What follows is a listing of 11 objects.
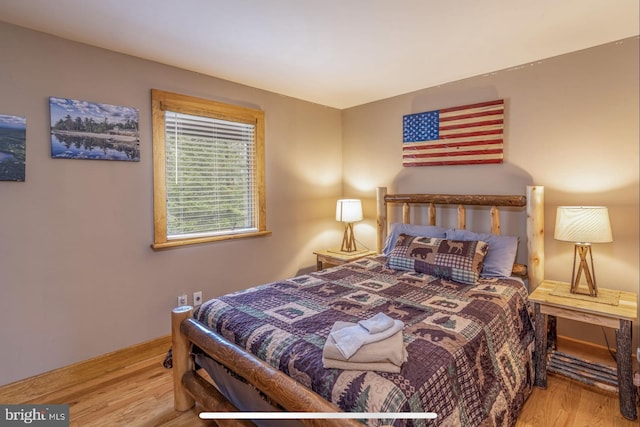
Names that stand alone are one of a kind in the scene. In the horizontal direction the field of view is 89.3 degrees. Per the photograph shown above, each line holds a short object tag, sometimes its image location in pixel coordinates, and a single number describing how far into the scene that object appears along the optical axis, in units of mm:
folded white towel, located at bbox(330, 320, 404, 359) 1250
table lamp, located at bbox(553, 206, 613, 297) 1996
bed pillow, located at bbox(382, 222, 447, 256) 2804
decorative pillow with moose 2332
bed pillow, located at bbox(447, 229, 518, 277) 2420
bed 1215
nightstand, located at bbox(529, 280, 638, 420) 1828
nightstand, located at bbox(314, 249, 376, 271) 3338
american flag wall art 2768
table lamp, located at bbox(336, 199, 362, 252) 3482
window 2602
